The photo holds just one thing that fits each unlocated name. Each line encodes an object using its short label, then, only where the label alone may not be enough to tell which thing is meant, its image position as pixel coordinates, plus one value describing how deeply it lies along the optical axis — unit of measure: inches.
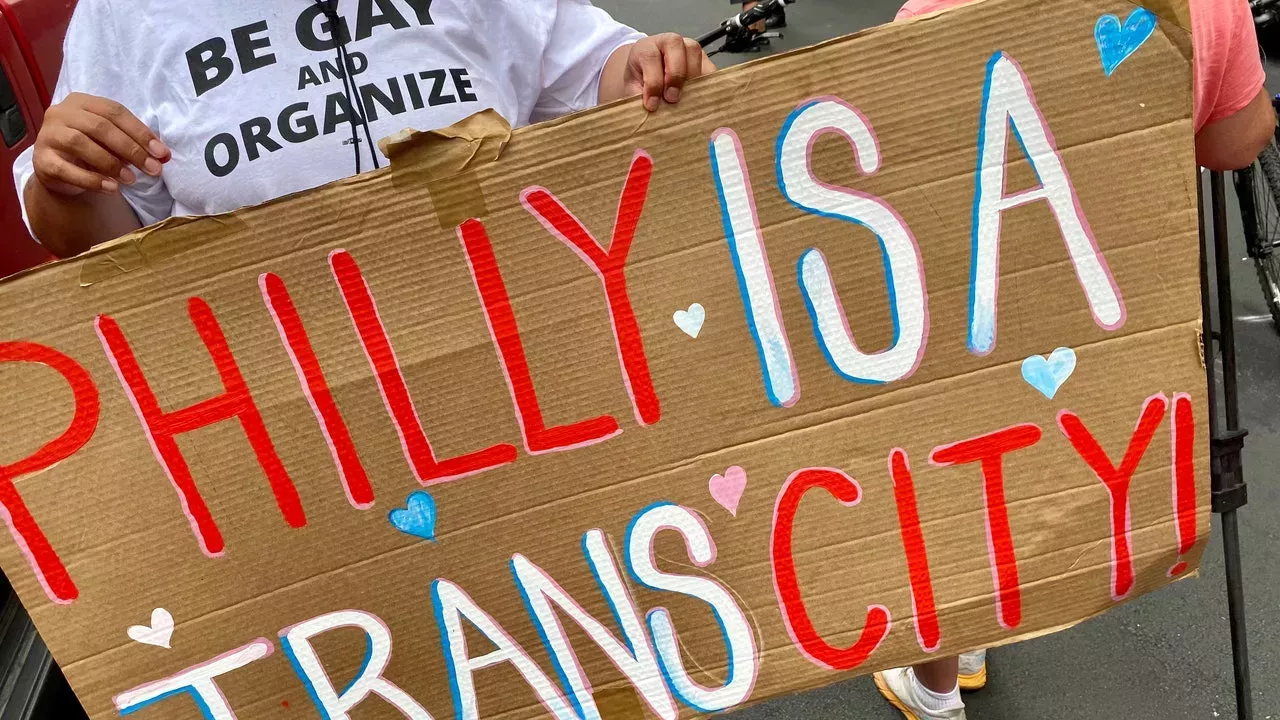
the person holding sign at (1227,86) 37.5
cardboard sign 35.1
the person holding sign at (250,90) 38.9
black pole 40.6
